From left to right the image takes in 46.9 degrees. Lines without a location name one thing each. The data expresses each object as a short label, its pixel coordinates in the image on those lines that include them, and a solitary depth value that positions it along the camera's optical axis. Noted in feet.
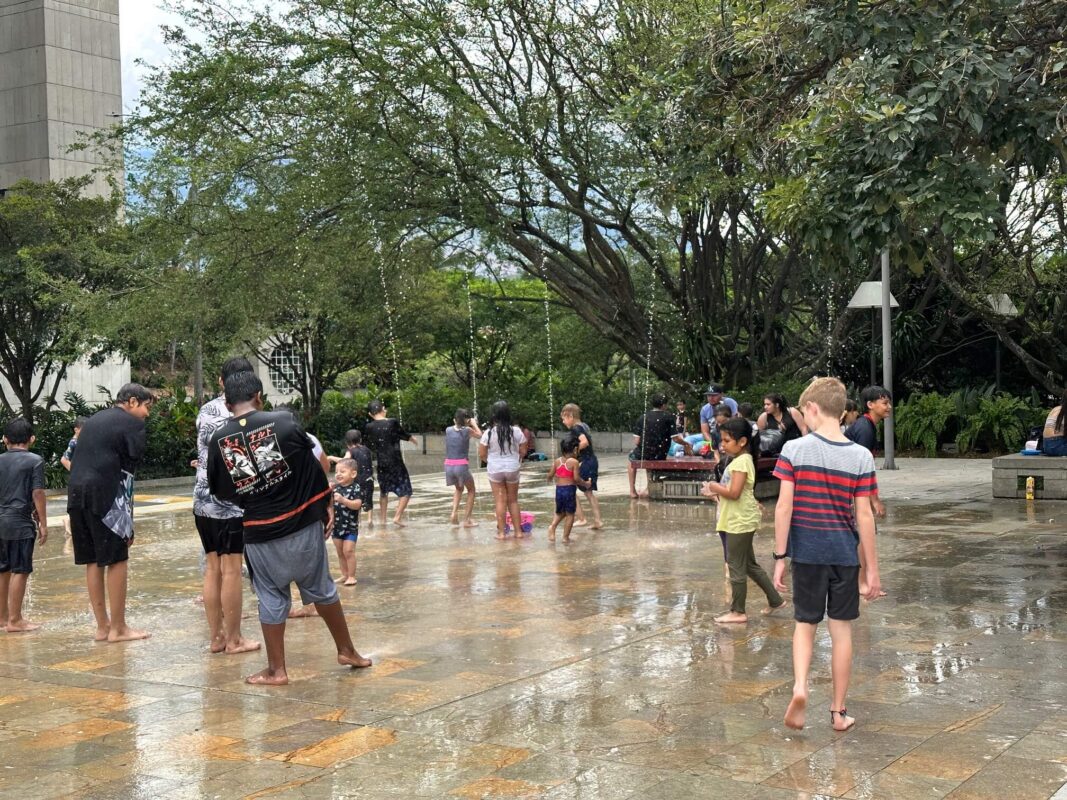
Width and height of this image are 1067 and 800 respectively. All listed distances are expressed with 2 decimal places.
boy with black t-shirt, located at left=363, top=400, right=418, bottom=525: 50.47
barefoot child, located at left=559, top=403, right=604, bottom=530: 47.16
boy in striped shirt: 19.85
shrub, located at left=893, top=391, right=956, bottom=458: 79.41
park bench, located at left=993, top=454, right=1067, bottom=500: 52.90
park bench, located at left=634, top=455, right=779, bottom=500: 57.72
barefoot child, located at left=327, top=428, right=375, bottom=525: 40.70
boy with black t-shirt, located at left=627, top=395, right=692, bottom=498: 57.77
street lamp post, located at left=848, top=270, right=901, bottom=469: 66.23
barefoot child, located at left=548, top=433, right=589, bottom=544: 44.75
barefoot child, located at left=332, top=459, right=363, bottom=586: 33.57
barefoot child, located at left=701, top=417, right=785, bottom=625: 29.86
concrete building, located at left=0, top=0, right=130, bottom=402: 118.32
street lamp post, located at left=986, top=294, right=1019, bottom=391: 78.18
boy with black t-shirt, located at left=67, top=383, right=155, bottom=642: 28.37
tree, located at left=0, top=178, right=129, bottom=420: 84.48
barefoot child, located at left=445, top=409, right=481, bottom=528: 51.75
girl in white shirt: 46.70
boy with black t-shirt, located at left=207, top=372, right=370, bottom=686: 23.59
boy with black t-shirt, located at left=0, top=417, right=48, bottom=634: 30.50
